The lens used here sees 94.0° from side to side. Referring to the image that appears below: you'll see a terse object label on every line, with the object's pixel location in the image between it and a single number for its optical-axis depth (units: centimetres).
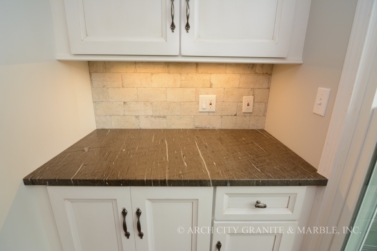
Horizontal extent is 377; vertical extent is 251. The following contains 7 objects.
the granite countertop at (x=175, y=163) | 76
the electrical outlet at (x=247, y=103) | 131
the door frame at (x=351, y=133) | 62
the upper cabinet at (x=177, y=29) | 85
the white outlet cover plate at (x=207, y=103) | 130
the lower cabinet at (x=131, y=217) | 79
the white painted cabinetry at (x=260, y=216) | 81
